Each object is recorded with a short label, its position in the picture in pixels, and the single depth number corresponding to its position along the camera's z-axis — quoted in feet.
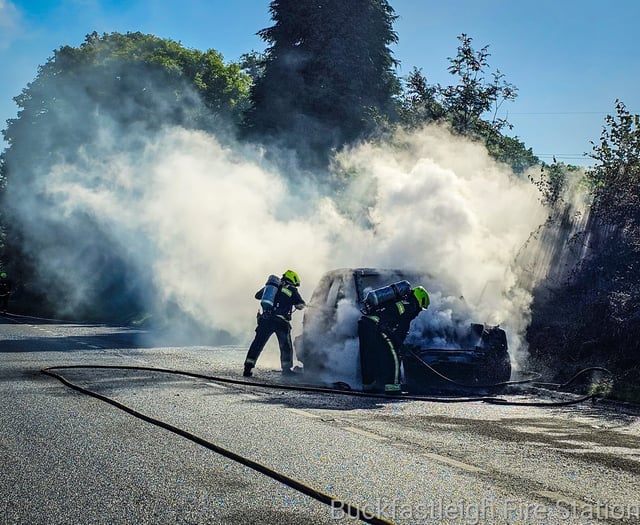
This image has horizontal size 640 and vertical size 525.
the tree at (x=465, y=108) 86.99
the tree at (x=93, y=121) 150.51
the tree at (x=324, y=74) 118.11
